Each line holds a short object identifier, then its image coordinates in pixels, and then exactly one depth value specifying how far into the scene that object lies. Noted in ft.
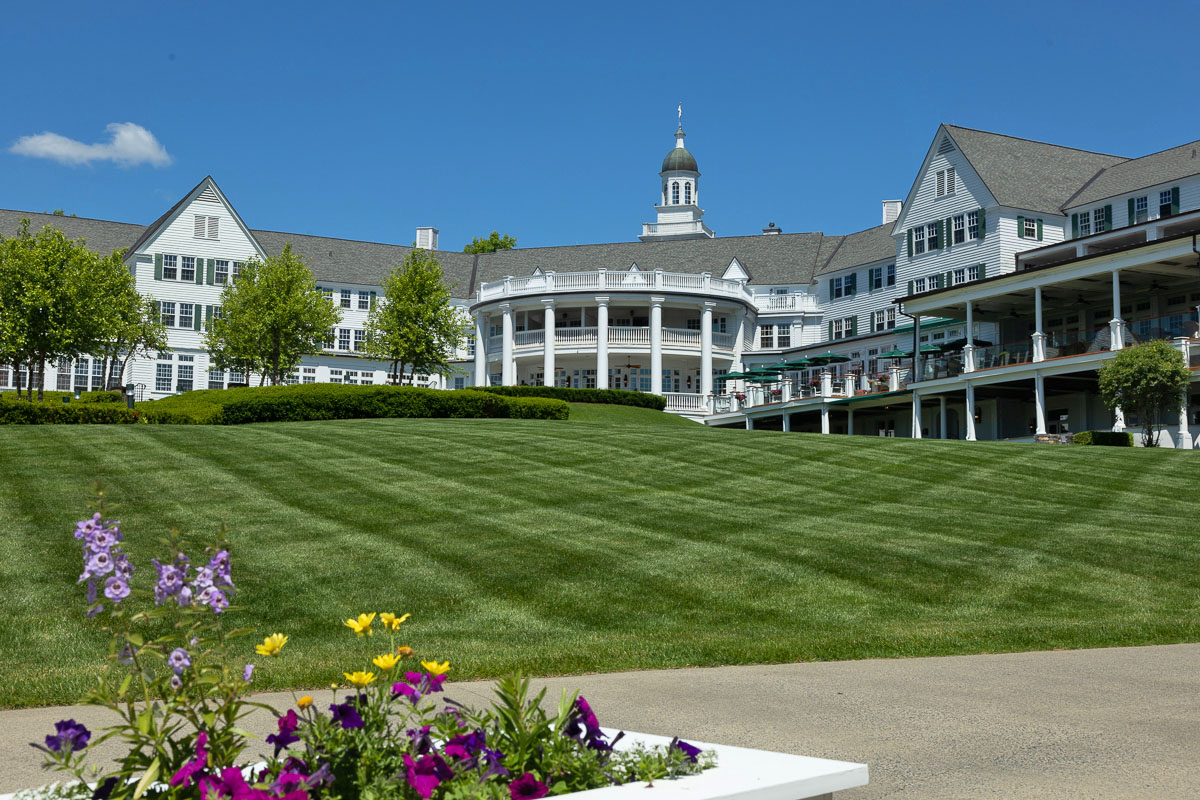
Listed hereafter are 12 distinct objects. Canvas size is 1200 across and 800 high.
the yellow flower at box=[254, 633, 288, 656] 12.03
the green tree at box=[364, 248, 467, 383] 167.63
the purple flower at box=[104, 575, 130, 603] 10.86
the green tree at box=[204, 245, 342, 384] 169.58
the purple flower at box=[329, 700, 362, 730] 11.56
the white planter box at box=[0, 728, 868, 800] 11.60
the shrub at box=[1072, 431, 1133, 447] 101.91
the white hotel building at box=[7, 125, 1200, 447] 127.85
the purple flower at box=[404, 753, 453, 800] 11.09
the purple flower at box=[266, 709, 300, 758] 11.89
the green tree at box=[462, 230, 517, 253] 302.04
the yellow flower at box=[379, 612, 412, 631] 12.80
